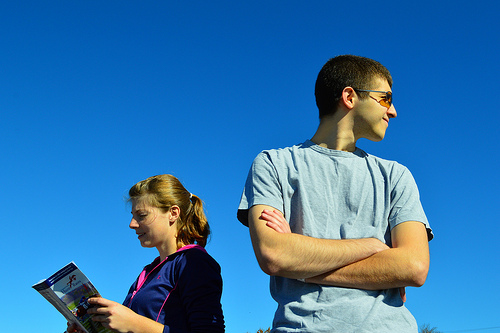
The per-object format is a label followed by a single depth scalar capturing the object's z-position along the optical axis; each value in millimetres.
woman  3932
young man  3053
